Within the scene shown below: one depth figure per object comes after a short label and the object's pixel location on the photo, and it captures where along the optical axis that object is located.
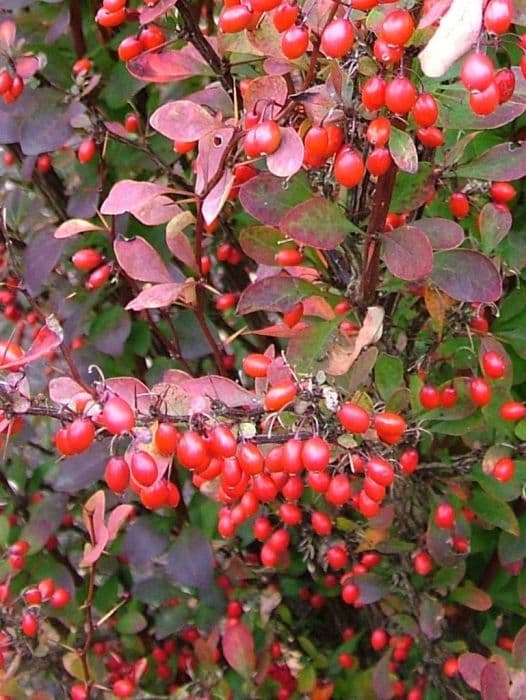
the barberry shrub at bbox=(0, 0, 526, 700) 0.30
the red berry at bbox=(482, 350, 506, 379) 0.36
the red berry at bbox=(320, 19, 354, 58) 0.26
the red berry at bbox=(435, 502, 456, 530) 0.40
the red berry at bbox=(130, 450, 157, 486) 0.29
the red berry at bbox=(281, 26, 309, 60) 0.28
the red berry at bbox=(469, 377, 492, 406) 0.37
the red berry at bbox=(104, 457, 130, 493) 0.30
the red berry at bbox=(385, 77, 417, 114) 0.27
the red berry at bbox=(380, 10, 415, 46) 0.26
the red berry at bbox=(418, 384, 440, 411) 0.37
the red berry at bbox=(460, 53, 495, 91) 0.24
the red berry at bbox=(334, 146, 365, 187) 0.29
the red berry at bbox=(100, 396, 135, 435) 0.28
